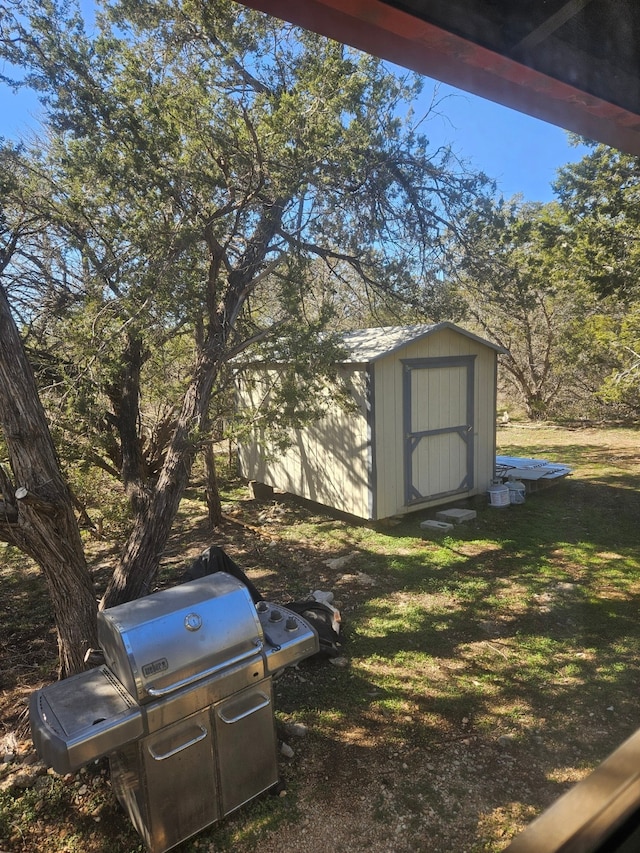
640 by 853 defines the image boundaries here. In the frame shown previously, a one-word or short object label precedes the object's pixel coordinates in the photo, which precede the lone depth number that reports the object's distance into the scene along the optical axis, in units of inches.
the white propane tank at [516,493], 303.7
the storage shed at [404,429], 264.4
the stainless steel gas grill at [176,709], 83.7
